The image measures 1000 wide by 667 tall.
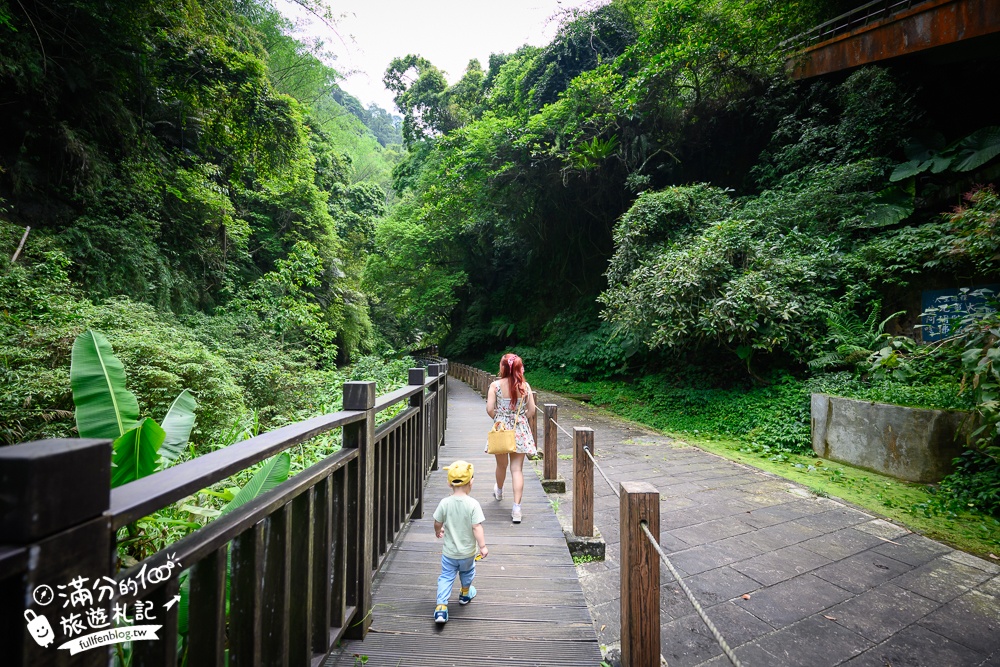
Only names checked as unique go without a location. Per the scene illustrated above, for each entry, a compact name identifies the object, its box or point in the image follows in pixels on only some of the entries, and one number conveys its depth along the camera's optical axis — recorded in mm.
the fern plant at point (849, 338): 6816
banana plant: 1999
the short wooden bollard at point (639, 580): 1796
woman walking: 3930
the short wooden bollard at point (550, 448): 4793
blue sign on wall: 6059
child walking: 2387
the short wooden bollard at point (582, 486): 3301
